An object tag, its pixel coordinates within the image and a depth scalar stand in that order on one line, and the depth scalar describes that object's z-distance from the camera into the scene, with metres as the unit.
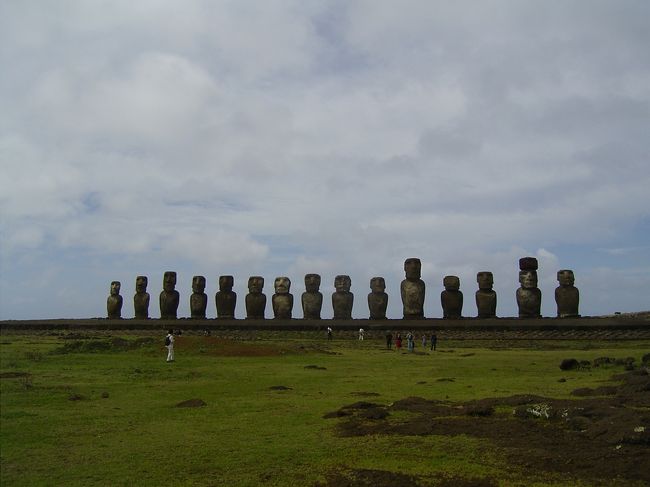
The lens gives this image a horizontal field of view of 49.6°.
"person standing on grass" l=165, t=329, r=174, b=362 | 19.88
